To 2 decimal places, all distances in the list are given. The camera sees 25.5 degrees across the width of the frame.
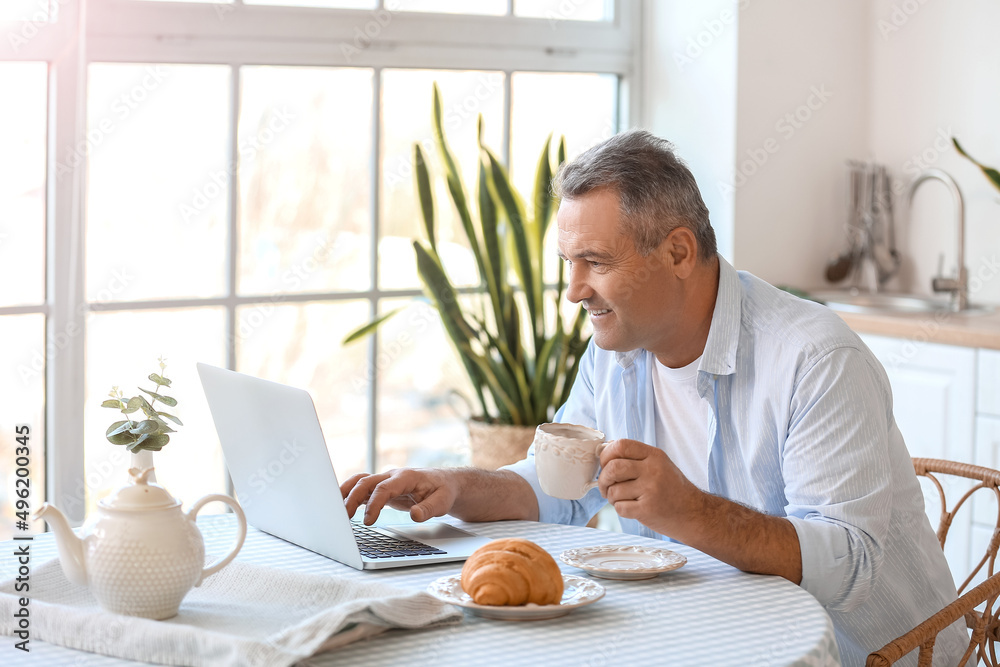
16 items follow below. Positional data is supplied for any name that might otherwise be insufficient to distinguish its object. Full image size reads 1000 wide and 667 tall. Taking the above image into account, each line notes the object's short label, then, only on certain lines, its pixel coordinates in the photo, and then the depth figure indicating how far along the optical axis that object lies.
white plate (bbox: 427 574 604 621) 2.32
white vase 2.37
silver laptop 2.44
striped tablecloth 2.24
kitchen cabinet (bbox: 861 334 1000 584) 3.68
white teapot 2.26
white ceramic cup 2.48
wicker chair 2.46
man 2.51
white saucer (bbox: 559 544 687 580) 2.46
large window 3.58
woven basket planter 4.02
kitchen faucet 4.32
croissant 2.33
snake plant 3.98
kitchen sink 4.44
